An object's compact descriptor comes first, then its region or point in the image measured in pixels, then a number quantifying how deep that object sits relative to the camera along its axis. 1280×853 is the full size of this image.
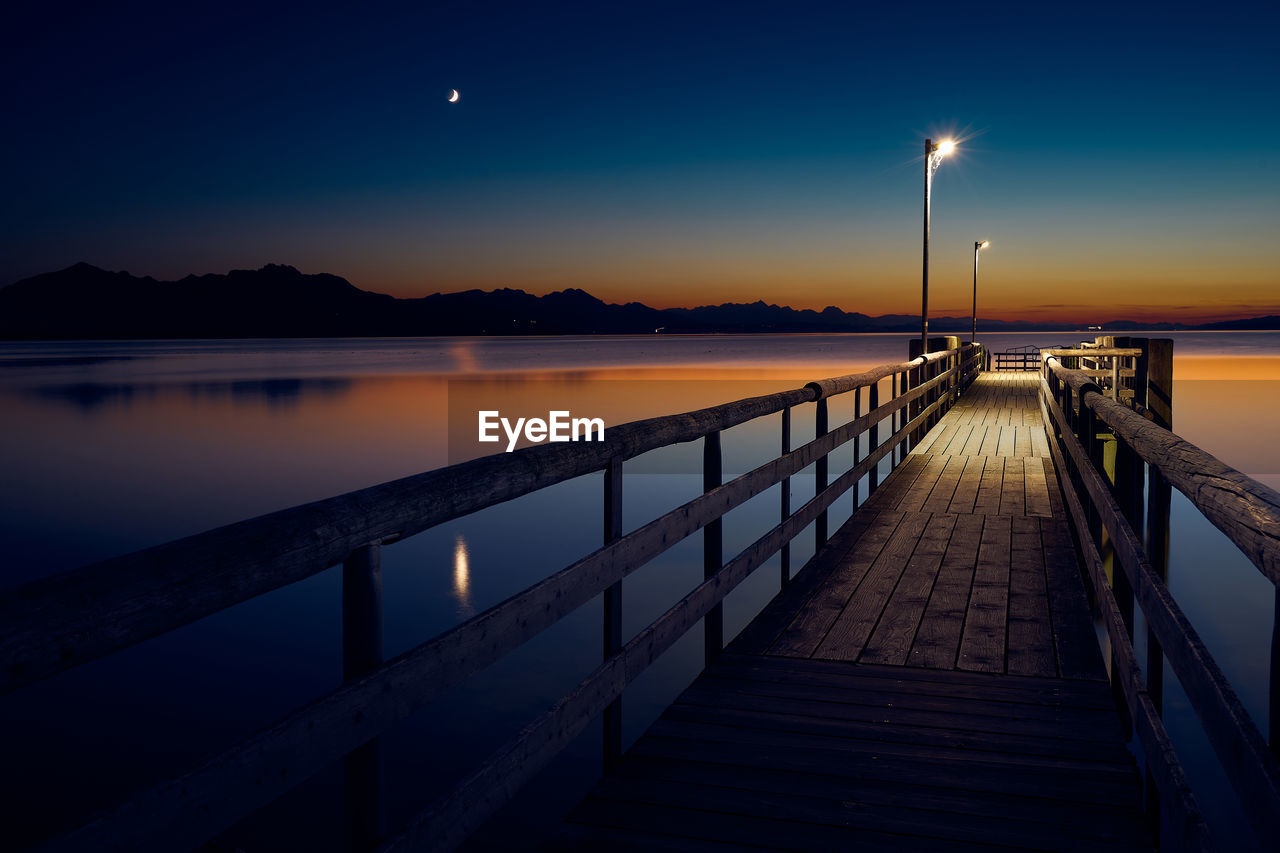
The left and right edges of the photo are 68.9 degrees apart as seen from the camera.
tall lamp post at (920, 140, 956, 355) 18.41
